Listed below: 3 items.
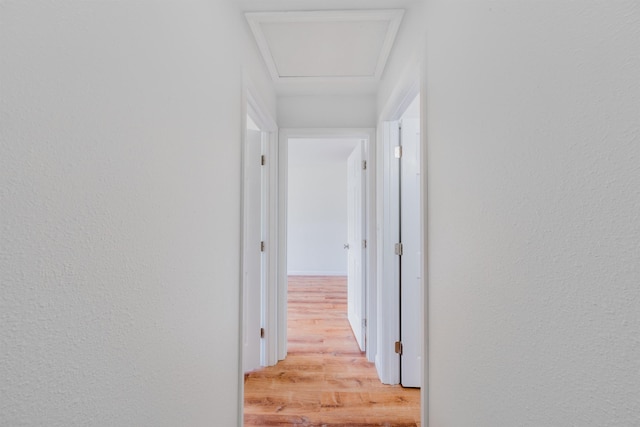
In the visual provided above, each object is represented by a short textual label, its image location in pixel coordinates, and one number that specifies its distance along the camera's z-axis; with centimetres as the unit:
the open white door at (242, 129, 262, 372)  235
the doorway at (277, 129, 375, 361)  248
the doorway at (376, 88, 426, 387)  212
